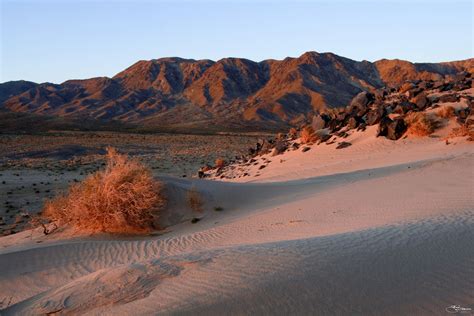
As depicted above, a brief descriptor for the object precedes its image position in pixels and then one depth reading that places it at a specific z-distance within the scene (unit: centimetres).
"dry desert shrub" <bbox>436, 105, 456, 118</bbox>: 1995
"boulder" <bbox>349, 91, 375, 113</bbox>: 2570
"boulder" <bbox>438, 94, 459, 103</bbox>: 2141
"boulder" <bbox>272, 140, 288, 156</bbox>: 2471
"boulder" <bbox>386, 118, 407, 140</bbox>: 2052
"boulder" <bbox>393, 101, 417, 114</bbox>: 2164
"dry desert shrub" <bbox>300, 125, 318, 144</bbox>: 2436
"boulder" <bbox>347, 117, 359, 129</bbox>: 2338
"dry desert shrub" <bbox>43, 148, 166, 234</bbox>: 1151
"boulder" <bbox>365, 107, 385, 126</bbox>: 2239
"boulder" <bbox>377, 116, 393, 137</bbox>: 2086
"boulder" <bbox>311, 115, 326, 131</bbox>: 2581
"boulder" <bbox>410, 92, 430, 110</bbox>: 2152
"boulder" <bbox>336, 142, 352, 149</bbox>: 2172
